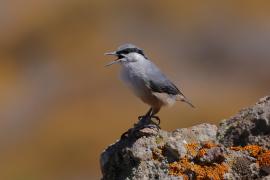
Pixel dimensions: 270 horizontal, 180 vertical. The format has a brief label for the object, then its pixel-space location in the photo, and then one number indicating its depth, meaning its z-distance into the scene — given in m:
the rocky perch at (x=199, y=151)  14.97
